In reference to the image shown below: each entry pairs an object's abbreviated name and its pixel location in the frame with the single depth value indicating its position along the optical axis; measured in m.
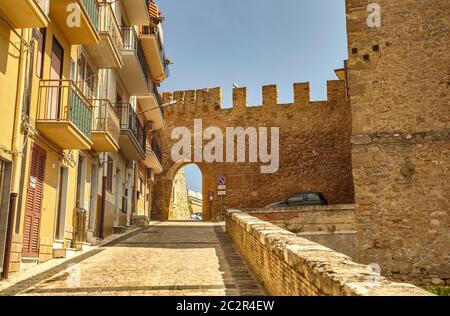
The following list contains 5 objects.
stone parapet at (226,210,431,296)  3.44
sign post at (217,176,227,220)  27.72
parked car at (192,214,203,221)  39.42
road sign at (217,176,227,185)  27.80
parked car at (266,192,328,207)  22.05
